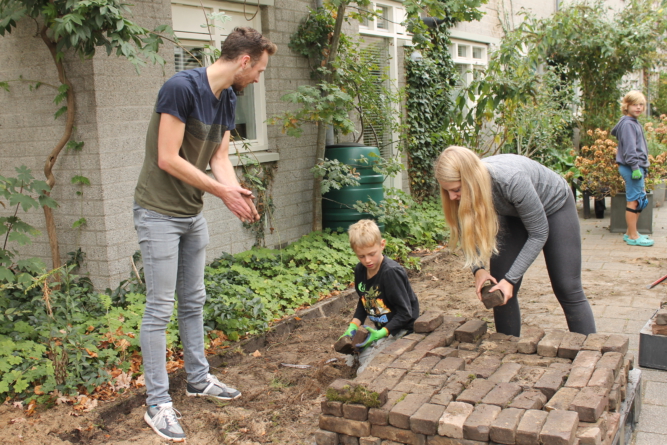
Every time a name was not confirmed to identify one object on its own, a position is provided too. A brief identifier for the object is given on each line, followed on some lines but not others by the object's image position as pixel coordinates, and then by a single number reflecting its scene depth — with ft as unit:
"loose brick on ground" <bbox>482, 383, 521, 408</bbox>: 8.63
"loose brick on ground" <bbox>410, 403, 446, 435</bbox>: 8.22
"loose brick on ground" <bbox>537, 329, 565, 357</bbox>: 10.49
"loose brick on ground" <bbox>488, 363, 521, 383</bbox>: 9.53
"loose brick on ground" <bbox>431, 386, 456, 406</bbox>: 8.74
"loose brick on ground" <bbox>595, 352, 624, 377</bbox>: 9.57
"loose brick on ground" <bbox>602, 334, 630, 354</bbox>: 10.32
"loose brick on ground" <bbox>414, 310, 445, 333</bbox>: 11.70
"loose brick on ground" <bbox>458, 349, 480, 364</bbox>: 10.49
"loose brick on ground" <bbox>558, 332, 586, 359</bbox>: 10.35
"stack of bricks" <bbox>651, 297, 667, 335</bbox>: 12.52
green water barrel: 24.26
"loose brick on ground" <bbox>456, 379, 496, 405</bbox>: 8.77
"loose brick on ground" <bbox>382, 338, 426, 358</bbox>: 10.73
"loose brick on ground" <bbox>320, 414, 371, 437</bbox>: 8.79
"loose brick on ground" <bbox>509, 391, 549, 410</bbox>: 8.47
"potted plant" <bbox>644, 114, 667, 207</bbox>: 34.42
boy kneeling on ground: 12.29
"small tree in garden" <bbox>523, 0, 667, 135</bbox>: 43.96
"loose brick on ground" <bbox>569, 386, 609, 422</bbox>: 8.18
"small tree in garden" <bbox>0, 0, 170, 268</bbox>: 14.64
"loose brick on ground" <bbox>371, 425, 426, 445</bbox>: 8.38
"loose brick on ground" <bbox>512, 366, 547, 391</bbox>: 9.34
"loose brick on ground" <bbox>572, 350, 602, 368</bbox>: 9.68
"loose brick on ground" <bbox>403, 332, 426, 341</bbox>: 11.42
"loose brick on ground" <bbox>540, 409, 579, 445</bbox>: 7.47
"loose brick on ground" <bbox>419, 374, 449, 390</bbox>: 9.36
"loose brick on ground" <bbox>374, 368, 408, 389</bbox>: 9.44
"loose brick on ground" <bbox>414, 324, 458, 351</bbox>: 10.95
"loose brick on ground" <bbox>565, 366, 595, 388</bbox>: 9.04
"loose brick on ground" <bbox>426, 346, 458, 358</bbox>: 10.59
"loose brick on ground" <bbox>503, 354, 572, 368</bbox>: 10.23
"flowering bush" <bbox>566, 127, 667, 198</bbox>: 28.91
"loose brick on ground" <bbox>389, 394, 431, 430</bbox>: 8.44
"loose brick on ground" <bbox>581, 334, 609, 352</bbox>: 10.33
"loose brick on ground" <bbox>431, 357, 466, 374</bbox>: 9.87
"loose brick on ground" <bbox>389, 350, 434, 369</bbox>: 10.15
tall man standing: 10.24
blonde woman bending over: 10.40
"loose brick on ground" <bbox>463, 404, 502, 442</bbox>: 7.95
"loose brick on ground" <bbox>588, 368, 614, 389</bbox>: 8.95
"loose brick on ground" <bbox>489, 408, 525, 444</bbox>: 7.78
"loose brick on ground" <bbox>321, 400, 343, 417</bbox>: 8.98
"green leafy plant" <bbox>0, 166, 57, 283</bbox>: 13.40
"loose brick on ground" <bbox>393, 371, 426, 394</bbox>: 9.27
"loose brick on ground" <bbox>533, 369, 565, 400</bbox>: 9.06
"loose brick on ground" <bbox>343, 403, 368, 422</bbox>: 8.79
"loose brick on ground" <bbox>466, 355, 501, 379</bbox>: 9.82
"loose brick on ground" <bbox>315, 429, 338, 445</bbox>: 8.98
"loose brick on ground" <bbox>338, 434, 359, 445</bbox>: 8.93
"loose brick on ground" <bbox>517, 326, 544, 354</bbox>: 10.66
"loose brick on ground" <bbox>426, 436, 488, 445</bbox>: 8.06
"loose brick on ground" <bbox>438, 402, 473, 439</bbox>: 8.09
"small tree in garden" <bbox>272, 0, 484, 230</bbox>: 21.98
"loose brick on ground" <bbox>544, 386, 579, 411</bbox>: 8.46
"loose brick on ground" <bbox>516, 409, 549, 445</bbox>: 7.67
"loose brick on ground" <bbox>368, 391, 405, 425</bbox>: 8.63
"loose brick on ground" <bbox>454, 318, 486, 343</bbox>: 11.35
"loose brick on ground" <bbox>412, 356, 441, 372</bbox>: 9.98
